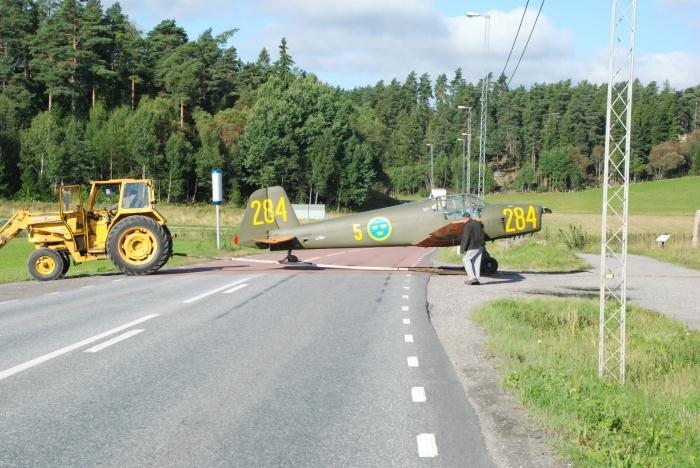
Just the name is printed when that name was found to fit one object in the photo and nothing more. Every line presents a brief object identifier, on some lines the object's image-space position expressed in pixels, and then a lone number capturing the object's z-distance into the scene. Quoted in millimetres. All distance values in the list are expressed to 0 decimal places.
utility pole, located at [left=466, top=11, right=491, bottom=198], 31328
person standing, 17172
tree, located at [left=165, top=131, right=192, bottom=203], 75250
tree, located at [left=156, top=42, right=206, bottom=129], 86688
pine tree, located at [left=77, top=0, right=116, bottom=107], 78938
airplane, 20188
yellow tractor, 18422
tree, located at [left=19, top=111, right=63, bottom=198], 66688
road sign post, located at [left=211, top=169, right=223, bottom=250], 36016
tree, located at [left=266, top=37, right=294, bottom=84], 105812
